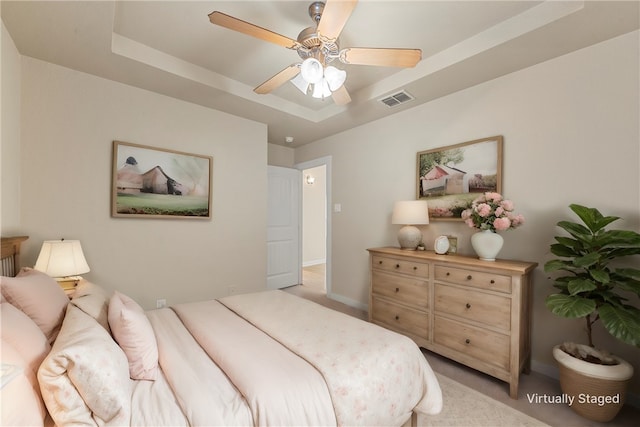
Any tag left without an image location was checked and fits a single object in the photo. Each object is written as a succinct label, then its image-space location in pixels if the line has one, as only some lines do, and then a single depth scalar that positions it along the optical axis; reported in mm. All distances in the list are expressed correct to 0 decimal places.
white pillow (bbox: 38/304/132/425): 853
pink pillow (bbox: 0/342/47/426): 727
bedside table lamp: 1938
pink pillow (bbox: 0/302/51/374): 918
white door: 4500
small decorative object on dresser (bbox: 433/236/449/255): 2570
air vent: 2788
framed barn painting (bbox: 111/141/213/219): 2635
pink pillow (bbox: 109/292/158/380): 1175
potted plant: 1611
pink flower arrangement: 2123
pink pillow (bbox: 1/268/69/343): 1173
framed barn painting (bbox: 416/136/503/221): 2504
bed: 878
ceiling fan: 1540
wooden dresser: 1949
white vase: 2191
